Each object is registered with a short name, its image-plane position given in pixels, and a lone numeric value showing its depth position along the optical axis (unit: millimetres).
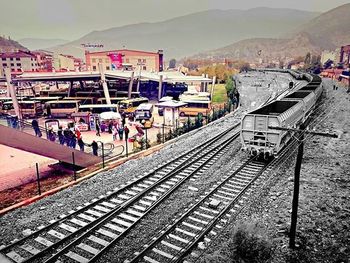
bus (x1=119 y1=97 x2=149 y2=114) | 34881
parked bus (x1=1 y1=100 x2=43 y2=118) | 35250
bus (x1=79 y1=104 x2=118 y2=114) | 33281
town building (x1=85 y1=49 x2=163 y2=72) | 95625
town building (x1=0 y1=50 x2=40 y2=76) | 95375
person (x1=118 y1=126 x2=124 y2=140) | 23375
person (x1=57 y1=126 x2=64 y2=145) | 18695
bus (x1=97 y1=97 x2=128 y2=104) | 41041
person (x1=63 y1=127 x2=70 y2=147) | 19441
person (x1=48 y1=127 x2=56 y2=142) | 16953
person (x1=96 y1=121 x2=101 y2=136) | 25875
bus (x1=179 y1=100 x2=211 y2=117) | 34312
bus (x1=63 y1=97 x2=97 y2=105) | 41562
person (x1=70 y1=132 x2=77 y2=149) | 19470
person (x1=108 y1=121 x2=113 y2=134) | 26770
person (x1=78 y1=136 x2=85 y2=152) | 18672
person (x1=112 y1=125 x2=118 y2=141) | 24031
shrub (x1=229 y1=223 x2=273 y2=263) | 7699
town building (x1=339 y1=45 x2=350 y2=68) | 101588
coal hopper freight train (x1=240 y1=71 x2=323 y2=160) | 14531
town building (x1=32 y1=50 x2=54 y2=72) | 104756
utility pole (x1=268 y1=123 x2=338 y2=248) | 8383
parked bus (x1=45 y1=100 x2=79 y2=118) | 35562
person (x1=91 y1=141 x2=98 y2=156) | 17609
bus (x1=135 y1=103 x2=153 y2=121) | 30578
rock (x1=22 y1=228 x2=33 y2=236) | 9333
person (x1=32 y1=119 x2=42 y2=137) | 15438
